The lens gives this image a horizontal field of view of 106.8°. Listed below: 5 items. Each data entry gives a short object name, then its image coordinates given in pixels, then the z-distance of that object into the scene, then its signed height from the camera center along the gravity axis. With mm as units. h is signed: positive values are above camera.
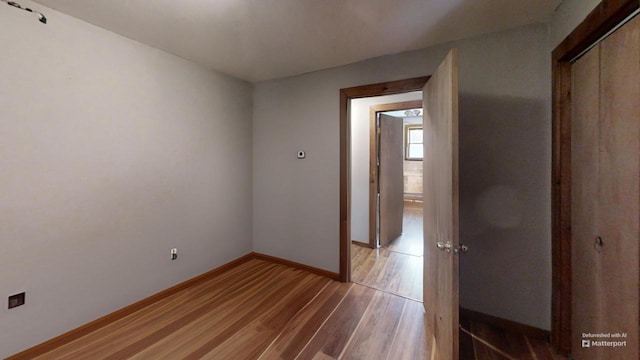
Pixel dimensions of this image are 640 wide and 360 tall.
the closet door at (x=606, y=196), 1063 -91
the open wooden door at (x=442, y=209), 1326 -199
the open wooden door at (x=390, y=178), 3711 +11
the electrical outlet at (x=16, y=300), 1515 -777
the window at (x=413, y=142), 7352 +1137
